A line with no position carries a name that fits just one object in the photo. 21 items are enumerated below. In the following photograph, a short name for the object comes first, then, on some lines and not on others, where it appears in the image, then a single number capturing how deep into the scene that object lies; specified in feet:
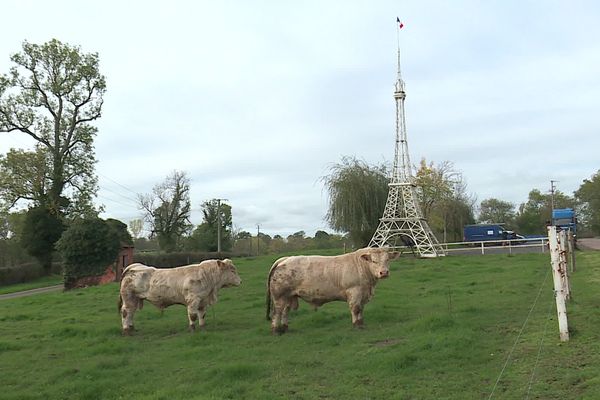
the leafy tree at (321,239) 264.83
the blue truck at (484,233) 189.67
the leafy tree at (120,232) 122.31
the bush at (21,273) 148.05
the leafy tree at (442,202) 201.77
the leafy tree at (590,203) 322.75
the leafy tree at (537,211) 327.88
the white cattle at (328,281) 39.88
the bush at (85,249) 113.09
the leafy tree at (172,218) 243.73
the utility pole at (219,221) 219.12
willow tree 146.72
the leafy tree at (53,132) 144.66
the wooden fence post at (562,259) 32.66
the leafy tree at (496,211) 333.62
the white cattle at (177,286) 43.27
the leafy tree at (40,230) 157.48
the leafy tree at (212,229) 245.45
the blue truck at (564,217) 161.20
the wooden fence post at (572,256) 68.23
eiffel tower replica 131.44
